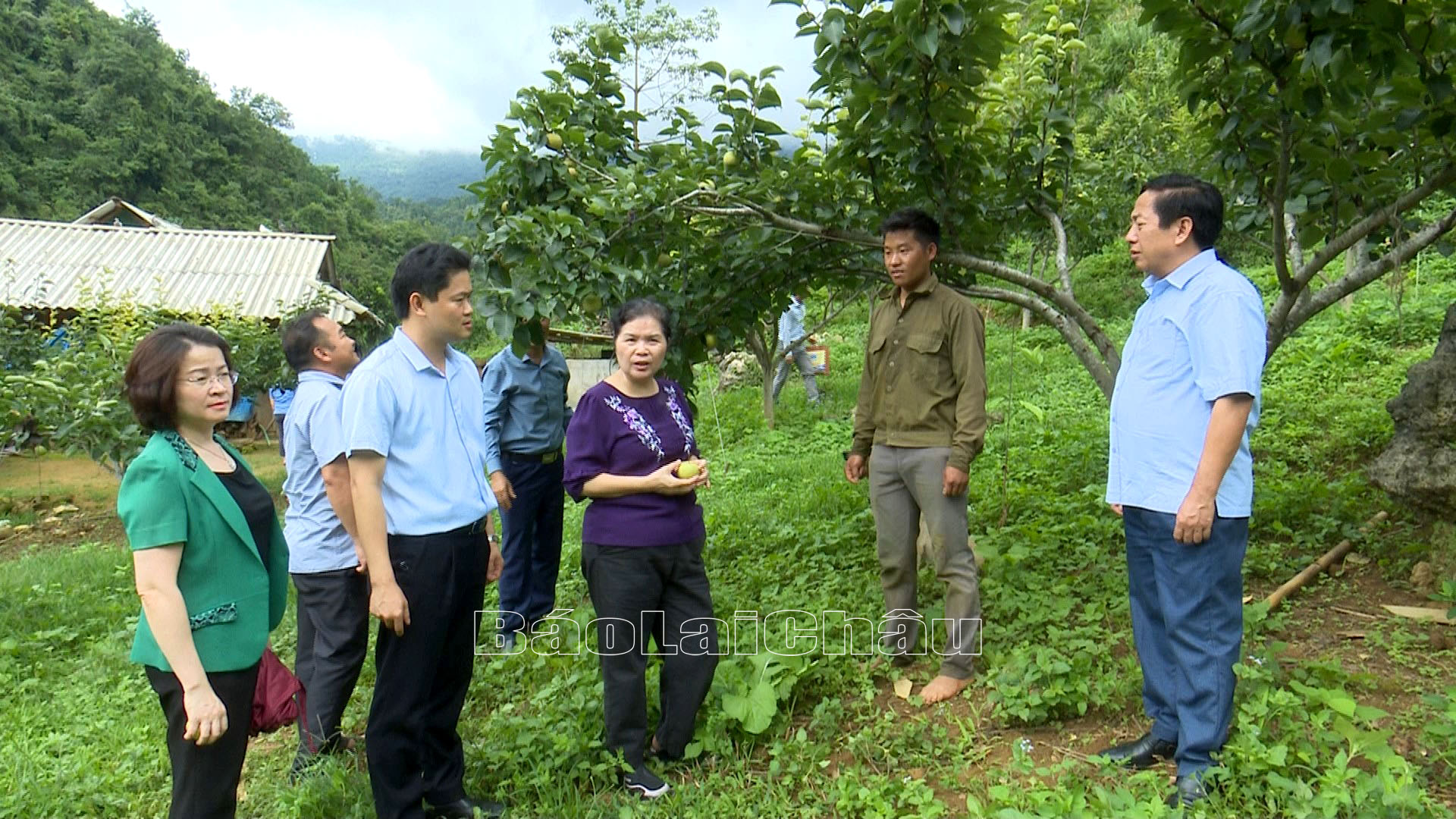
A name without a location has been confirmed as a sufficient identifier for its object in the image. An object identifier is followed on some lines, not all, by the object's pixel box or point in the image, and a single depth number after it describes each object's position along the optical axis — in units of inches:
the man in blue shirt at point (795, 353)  462.0
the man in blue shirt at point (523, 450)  179.0
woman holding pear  116.3
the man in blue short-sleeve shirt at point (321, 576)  130.4
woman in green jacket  83.0
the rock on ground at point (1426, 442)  149.6
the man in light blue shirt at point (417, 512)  100.6
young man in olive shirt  132.5
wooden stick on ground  151.0
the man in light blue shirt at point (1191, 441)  96.0
